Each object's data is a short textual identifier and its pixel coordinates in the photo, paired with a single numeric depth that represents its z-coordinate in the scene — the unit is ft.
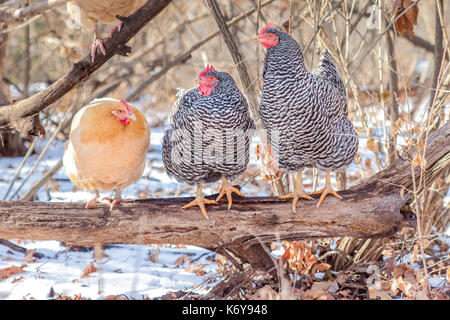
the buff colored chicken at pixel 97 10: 11.11
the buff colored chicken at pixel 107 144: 9.89
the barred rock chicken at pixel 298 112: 9.10
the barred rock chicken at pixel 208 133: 9.27
